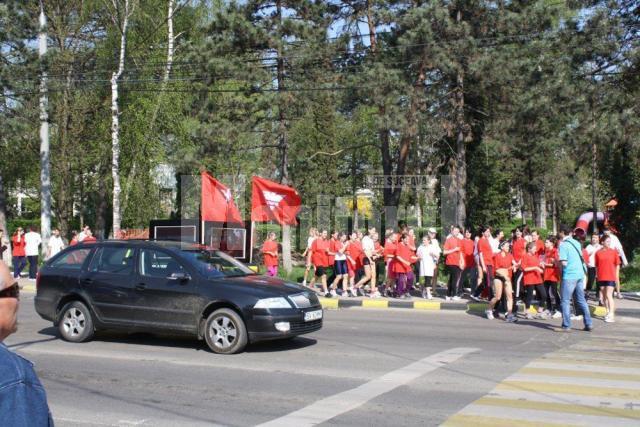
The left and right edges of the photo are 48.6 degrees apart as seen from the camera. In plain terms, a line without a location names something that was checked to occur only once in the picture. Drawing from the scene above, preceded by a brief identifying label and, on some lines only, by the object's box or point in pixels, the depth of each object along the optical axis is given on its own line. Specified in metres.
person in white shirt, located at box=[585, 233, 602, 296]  17.56
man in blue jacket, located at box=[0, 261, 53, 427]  1.98
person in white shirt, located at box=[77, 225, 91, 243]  21.61
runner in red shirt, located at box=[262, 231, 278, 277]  19.14
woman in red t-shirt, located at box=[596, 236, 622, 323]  14.16
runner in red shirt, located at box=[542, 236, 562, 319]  14.98
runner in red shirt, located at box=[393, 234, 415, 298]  18.39
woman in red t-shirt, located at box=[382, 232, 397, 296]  18.77
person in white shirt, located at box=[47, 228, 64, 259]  22.83
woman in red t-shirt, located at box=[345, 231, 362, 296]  19.23
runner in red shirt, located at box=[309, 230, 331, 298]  18.70
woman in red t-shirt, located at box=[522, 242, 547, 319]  14.51
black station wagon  10.31
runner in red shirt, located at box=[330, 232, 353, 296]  18.81
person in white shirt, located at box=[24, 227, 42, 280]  22.69
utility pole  25.52
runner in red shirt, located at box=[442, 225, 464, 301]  17.91
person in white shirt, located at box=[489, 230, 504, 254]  17.89
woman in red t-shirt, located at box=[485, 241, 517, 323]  14.18
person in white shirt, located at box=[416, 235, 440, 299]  18.41
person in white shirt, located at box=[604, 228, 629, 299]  17.36
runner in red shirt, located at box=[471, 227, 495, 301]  17.27
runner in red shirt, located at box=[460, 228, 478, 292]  18.45
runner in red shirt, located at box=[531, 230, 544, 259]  16.18
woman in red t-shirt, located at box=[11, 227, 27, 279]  22.78
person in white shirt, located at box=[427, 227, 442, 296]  18.80
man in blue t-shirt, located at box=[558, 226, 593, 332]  12.72
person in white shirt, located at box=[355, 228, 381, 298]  19.17
